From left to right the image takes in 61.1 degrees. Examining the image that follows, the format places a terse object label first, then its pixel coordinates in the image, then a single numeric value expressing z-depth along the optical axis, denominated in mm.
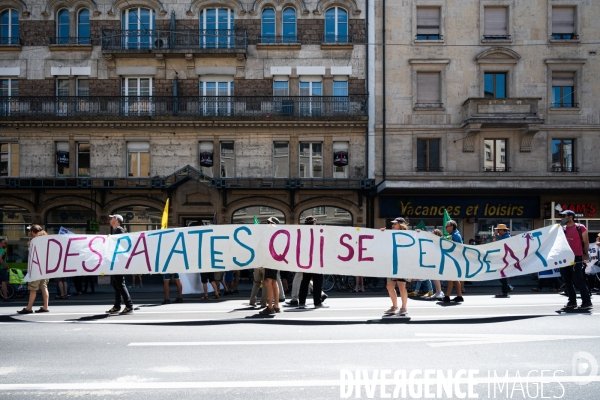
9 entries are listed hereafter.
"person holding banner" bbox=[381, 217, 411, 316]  9859
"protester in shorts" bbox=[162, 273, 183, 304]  13117
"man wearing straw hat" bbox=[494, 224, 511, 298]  13516
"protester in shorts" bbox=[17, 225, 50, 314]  10719
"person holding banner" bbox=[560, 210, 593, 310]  10133
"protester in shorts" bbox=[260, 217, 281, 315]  10195
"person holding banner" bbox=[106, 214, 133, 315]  10367
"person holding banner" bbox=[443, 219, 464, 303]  12242
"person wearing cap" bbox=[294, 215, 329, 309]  11523
